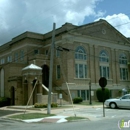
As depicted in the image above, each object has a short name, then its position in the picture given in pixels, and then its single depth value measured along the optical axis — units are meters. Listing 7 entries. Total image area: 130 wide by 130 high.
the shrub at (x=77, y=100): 33.16
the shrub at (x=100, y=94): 37.19
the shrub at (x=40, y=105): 25.42
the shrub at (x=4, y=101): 32.47
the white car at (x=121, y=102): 24.02
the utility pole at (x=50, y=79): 19.30
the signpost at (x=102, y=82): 18.17
